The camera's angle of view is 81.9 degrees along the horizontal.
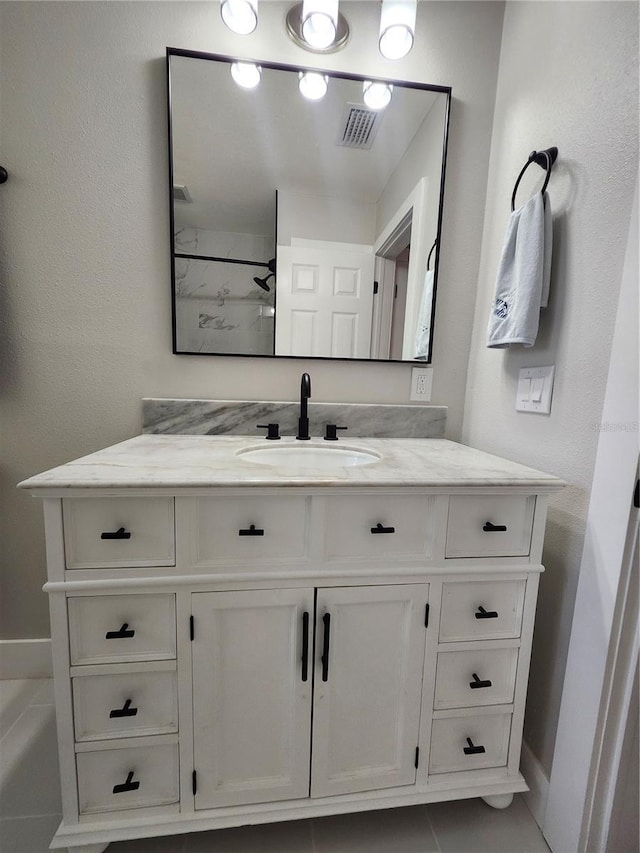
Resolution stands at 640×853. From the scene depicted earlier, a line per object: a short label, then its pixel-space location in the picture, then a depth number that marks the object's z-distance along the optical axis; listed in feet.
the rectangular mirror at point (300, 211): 3.90
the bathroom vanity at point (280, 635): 2.44
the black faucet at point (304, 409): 3.90
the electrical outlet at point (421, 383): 4.51
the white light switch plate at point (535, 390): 3.19
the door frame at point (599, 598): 2.43
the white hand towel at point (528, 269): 3.08
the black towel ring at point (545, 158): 3.13
